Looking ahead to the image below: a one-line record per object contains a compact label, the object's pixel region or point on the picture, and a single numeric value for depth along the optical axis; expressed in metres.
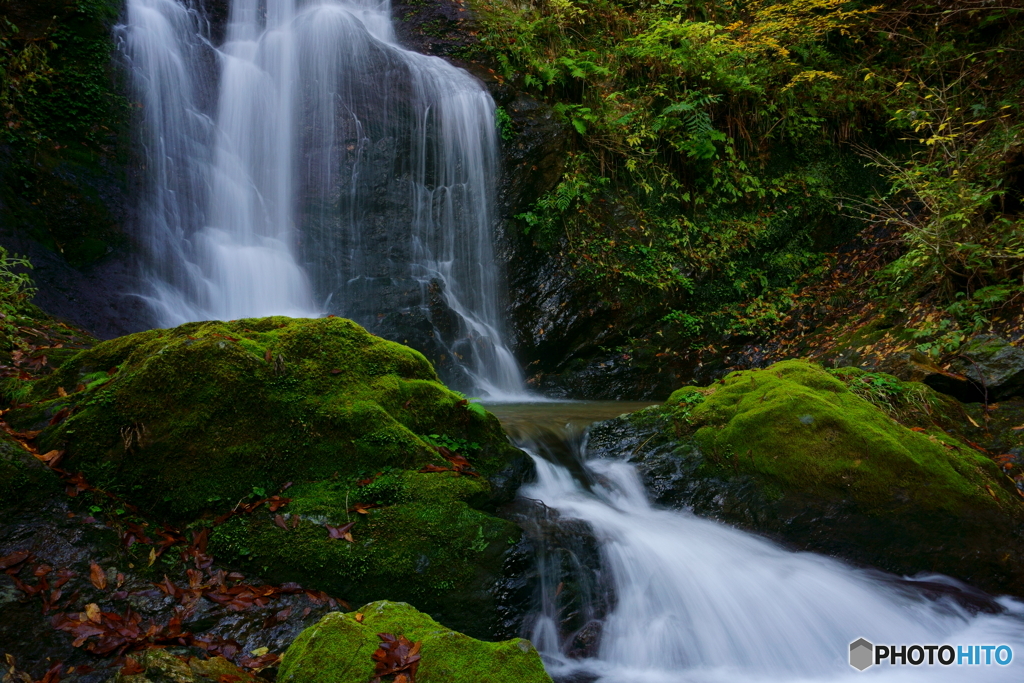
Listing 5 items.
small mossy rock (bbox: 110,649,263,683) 2.07
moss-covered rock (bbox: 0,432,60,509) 2.96
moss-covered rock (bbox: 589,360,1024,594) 4.47
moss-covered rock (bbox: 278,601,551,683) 2.12
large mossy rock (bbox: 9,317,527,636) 3.30
